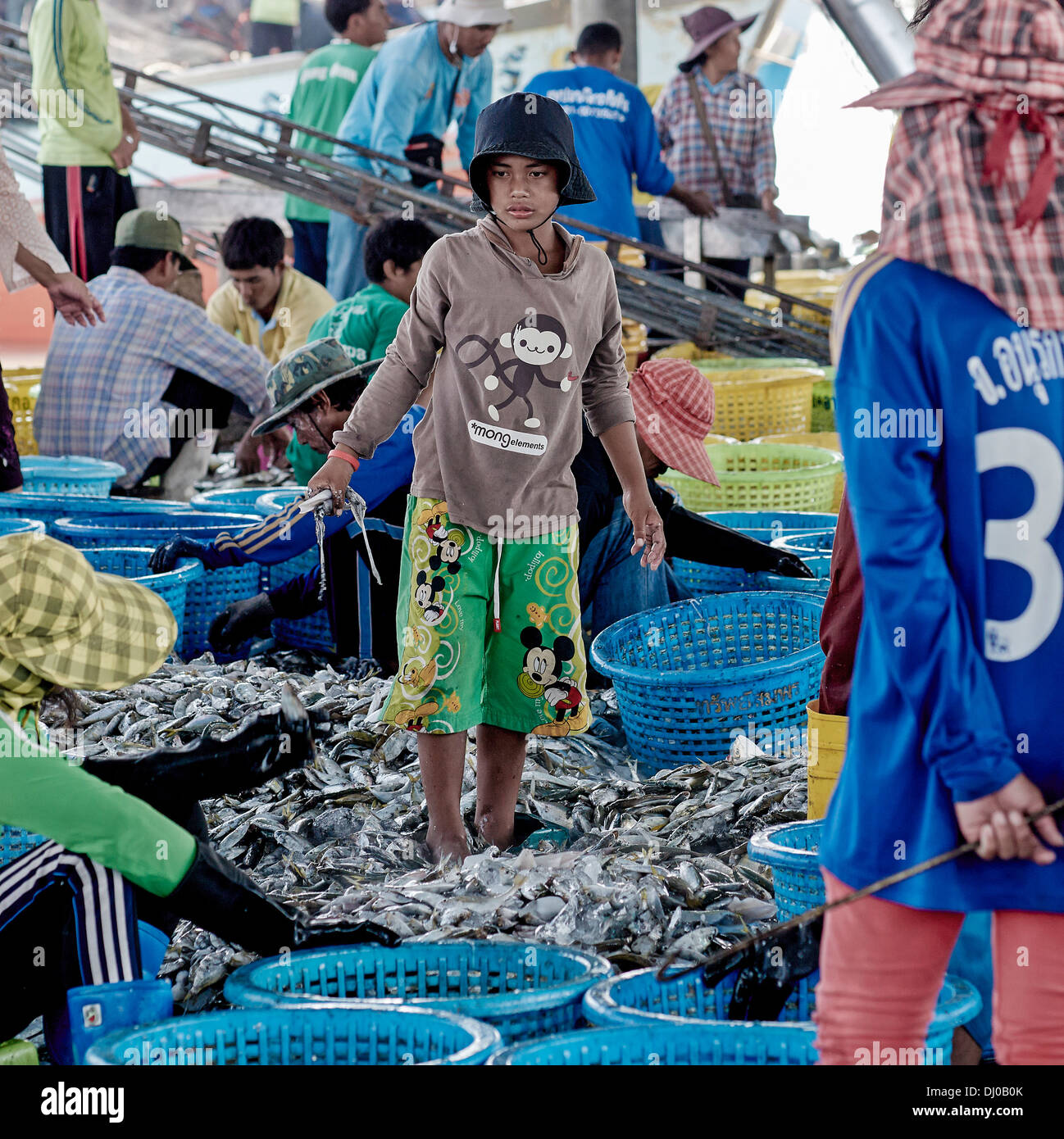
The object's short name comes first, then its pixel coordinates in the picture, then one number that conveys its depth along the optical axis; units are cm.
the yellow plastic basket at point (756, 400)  638
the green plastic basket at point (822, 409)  737
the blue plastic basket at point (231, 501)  496
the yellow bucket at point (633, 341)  719
